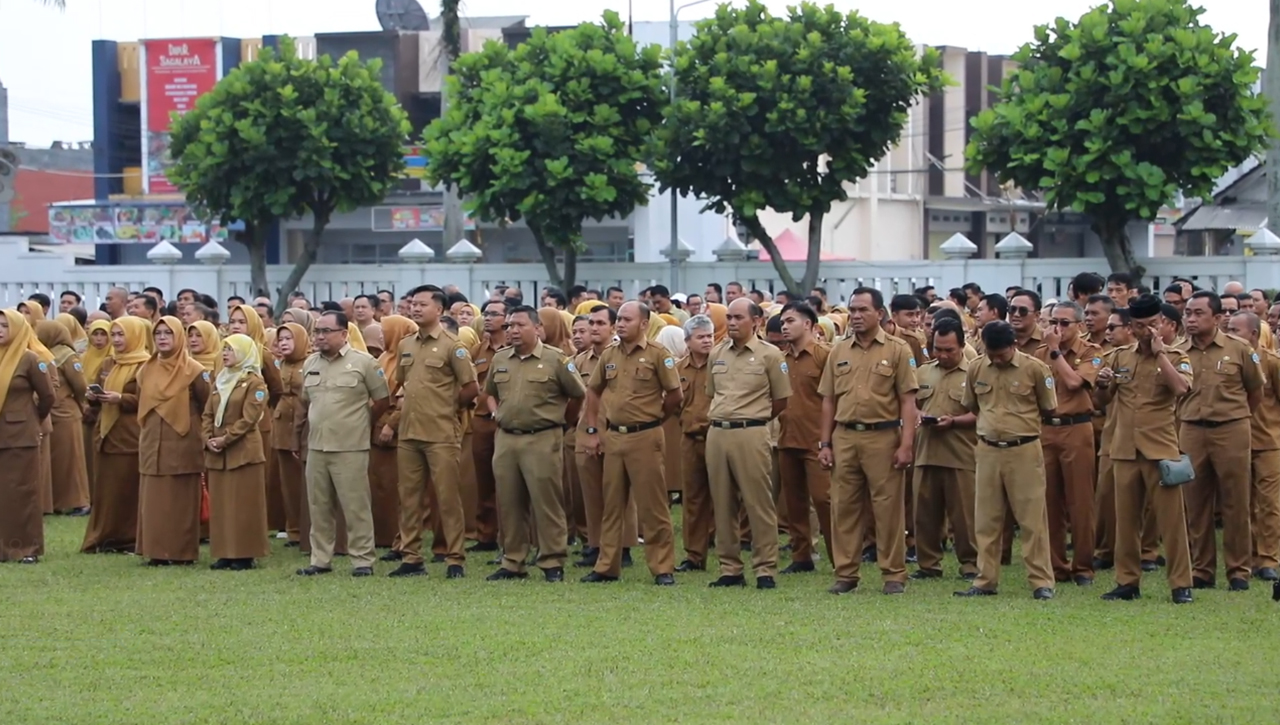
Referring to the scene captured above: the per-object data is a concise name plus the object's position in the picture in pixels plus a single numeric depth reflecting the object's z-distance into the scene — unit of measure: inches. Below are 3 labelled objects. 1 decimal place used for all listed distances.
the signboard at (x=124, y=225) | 1945.1
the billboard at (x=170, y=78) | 1929.1
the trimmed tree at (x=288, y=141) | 1205.1
